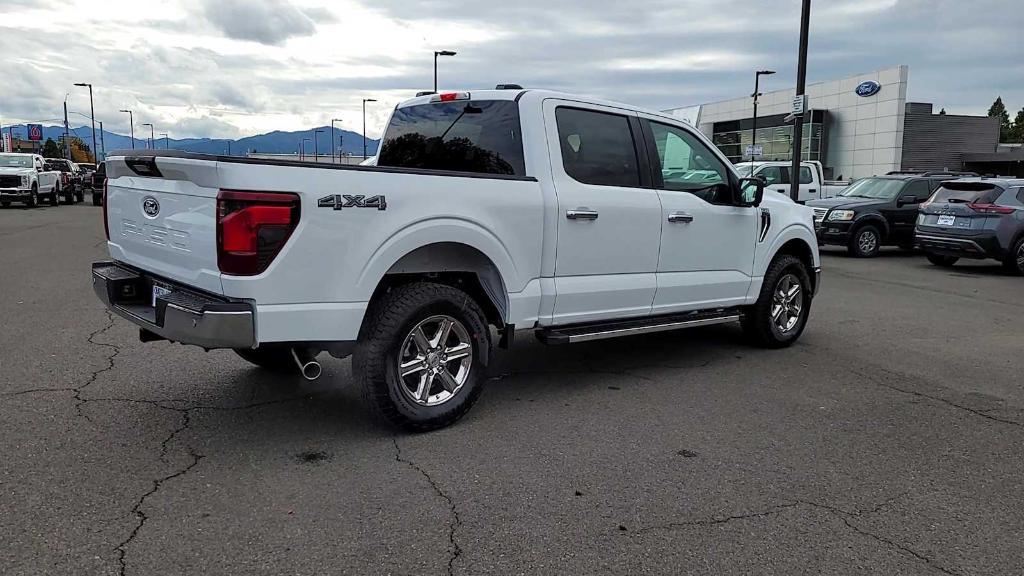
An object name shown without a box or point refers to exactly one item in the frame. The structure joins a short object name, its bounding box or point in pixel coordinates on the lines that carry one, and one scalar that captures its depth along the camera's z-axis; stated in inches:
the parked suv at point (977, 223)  534.9
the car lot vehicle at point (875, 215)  639.8
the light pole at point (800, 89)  721.0
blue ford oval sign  1724.9
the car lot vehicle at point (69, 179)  1334.9
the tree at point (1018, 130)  3533.5
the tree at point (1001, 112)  3986.7
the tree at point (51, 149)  3812.3
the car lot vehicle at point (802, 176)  805.9
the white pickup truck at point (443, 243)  152.9
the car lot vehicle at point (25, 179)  1114.7
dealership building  1704.0
